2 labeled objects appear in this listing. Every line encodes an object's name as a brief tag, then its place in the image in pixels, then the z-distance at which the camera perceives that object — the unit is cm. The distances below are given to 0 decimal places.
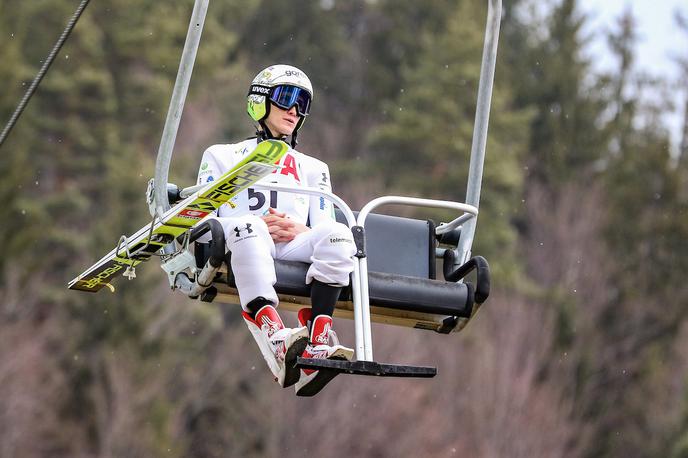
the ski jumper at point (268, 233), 1672
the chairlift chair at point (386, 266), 1608
